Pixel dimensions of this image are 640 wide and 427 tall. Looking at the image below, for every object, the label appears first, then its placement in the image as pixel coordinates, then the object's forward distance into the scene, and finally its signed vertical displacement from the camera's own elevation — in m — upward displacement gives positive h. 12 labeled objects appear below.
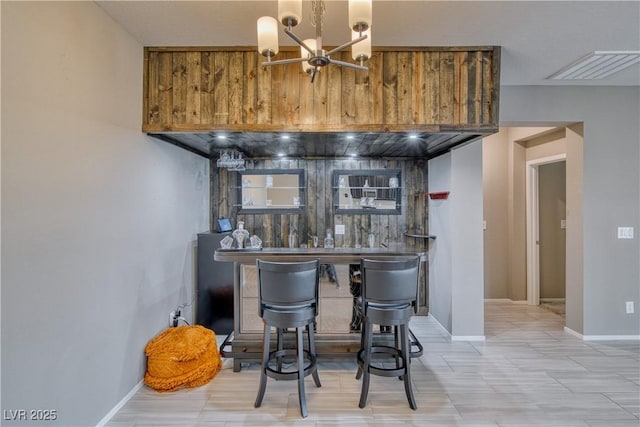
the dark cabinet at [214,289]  3.73 -0.89
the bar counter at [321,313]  2.93 -0.96
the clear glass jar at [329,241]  3.90 -0.34
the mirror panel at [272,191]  4.38 +0.32
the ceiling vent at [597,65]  2.81 +1.42
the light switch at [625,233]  3.61 -0.22
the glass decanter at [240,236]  3.14 -0.22
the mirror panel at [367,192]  4.38 +0.30
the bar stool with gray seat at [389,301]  2.37 -0.67
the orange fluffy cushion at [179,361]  2.61 -1.25
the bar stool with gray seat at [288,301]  2.33 -0.66
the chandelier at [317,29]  1.51 +0.96
